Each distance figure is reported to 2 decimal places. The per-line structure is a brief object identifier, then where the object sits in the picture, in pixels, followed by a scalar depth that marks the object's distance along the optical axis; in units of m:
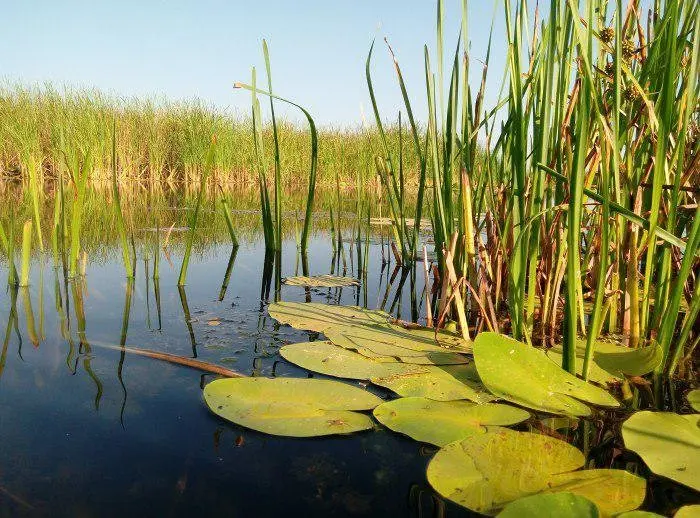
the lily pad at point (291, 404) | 0.83
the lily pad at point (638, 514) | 0.58
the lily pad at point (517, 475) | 0.64
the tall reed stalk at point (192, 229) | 1.49
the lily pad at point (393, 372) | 0.97
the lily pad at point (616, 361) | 0.99
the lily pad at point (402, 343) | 1.12
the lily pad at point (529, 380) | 0.90
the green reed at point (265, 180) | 1.76
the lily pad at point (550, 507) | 0.56
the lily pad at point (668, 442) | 0.70
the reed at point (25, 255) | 1.63
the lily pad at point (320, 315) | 1.37
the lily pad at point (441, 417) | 0.81
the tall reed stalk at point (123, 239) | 1.58
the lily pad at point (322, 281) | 1.93
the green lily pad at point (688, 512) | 0.59
